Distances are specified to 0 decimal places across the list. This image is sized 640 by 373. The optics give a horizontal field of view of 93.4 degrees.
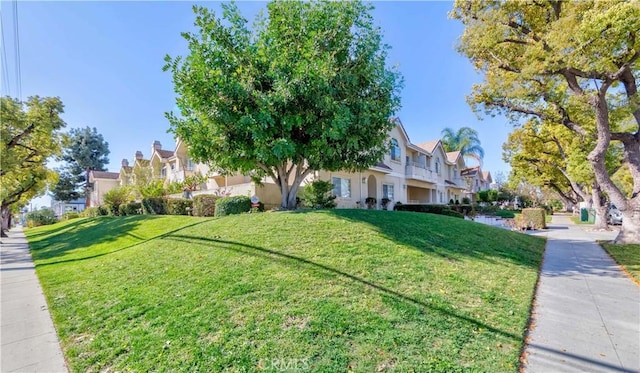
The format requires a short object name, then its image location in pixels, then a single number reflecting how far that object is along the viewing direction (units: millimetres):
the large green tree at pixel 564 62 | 10664
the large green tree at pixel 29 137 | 18875
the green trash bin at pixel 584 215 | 28188
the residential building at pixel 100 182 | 46688
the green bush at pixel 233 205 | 15609
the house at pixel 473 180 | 50116
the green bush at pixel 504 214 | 34906
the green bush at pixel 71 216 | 37281
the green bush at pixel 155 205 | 20984
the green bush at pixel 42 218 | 41406
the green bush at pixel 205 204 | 17672
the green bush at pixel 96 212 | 27609
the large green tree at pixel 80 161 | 50697
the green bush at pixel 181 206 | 20031
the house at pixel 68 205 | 55747
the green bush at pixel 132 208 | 23781
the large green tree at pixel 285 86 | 10883
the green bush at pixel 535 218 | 19858
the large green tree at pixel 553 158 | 20884
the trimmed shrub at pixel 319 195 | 16250
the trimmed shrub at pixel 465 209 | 28666
